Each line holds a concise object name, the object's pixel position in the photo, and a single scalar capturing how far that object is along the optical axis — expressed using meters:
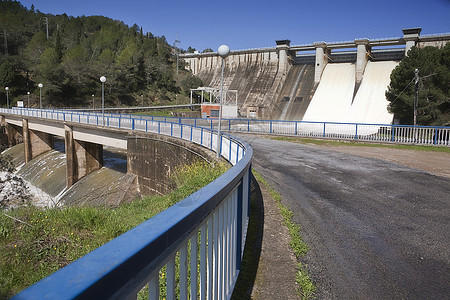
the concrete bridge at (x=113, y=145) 18.64
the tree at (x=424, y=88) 37.00
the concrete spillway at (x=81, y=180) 21.44
